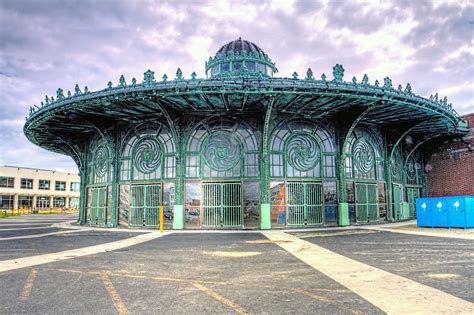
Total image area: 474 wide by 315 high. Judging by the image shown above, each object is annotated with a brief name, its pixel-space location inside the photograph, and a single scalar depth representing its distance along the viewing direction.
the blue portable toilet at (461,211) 17.23
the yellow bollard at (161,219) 17.33
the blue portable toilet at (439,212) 18.14
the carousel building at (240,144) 17.20
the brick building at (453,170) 26.00
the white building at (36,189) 64.75
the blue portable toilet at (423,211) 18.95
